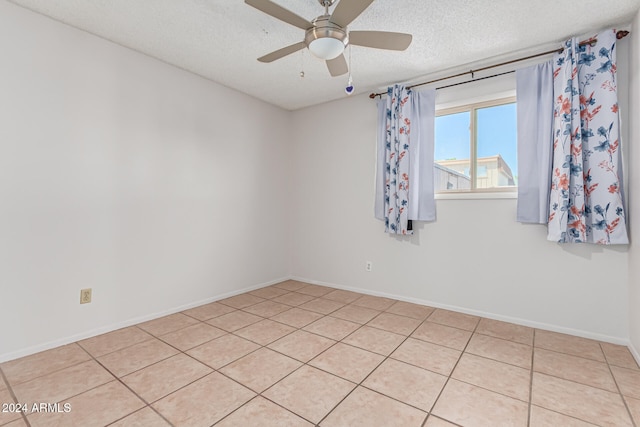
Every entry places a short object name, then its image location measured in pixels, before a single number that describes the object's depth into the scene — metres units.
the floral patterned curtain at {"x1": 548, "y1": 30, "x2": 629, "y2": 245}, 2.25
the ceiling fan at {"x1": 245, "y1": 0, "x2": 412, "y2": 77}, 1.60
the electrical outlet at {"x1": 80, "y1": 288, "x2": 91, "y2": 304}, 2.38
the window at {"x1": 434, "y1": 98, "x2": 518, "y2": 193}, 2.84
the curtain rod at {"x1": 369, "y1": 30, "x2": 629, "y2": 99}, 2.25
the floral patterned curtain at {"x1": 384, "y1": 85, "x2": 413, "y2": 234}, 3.21
